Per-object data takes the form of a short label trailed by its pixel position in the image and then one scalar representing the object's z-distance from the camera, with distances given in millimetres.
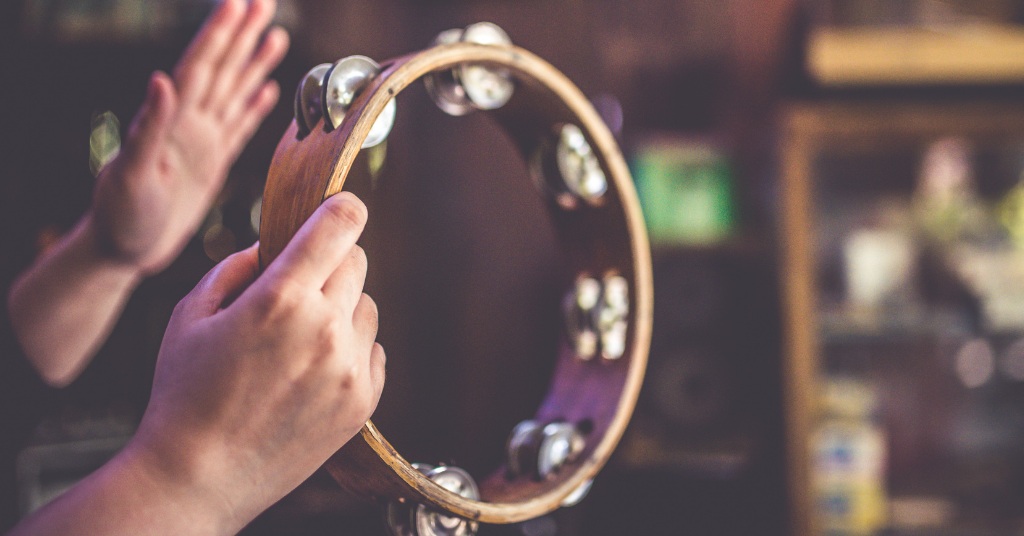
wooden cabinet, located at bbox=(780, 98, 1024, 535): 1312
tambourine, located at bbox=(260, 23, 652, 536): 831
